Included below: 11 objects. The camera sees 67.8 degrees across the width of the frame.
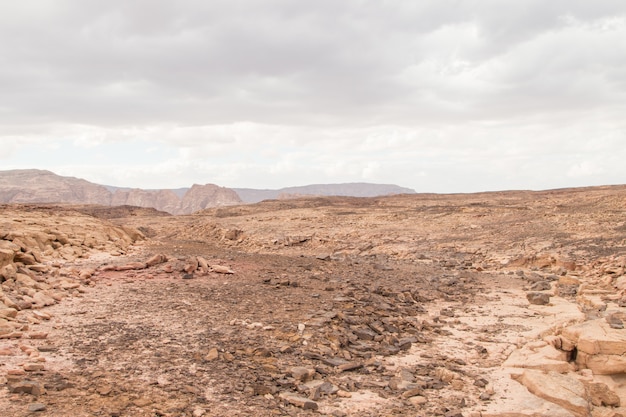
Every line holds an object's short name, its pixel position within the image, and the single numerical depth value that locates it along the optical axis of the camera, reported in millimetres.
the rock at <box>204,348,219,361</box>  6775
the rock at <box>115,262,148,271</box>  12430
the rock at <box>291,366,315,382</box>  6446
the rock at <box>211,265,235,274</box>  12594
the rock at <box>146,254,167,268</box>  12977
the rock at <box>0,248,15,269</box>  9695
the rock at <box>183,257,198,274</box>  12167
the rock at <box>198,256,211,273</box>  12509
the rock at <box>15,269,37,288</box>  9398
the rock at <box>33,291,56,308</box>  8664
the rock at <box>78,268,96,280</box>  11067
